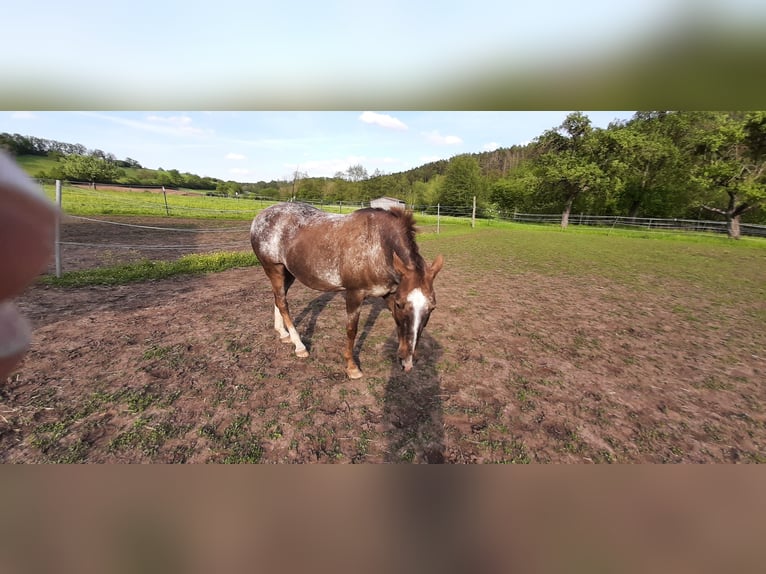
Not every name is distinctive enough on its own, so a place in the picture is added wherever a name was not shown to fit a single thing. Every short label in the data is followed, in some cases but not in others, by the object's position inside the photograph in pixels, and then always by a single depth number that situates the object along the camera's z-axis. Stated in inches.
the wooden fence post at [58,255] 228.4
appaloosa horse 110.7
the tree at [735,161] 703.7
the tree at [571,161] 1098.7
